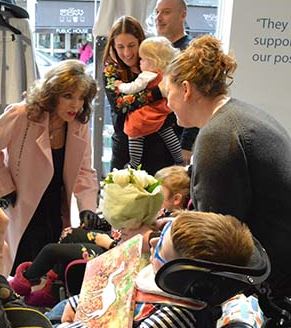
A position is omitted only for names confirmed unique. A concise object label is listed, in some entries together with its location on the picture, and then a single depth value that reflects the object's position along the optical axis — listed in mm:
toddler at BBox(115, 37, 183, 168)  2723
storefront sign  3646
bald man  3016
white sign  3201
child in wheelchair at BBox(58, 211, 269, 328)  1110
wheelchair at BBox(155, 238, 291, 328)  1082
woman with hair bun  1442
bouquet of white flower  1664
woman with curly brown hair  2199
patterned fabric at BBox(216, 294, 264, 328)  1249
